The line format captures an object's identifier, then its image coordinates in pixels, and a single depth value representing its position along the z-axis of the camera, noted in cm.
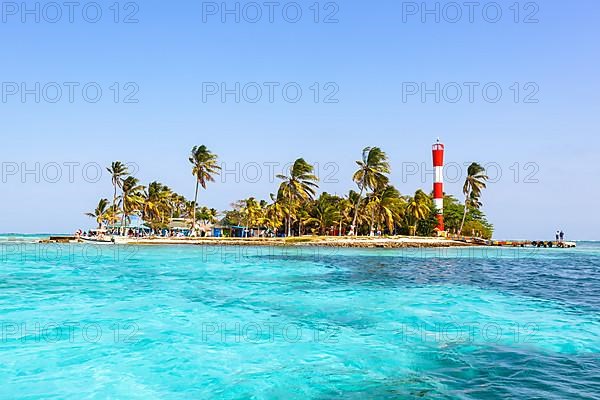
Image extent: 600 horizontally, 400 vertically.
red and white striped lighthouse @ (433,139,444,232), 8312
